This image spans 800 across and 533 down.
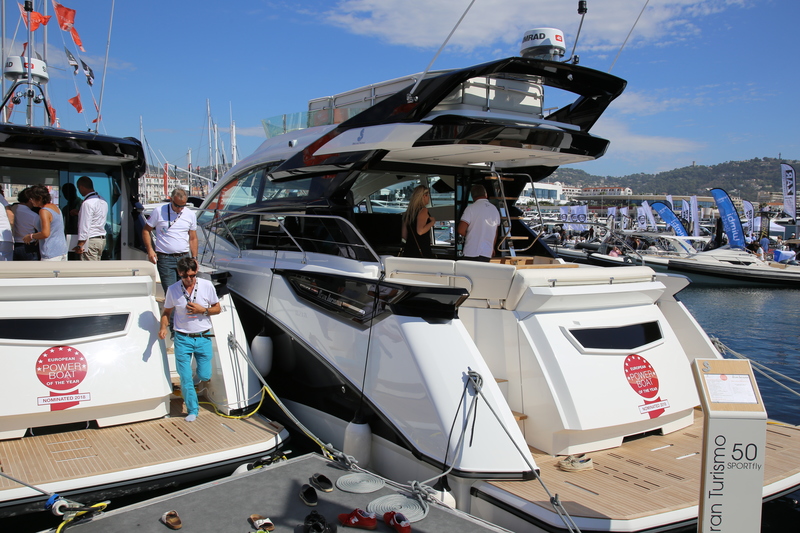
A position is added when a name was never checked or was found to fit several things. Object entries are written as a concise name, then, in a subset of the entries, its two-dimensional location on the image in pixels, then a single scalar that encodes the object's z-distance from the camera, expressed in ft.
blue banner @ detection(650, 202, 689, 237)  108.88
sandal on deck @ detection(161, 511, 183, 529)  10.25
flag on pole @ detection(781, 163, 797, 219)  95.79
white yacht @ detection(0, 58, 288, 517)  12.20
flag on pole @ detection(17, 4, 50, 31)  33.58
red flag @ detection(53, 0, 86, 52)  33.33
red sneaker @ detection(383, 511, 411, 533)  10.07
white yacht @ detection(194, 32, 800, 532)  11.84
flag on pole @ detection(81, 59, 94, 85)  38.17
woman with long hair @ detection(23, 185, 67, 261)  19.26
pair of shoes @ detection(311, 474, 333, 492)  11.64
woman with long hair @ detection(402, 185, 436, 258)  17.83
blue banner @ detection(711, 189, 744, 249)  87.45
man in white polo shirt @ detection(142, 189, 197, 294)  19.21
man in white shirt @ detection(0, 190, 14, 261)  19.38
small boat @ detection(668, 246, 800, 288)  74.33
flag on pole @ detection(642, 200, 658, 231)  142.10
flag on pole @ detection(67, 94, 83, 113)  41.01
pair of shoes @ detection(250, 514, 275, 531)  10.28
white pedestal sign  8.88
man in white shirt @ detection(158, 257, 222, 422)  15.31
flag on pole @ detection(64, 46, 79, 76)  37.63
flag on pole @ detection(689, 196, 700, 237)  115.96
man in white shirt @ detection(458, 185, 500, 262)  17.87
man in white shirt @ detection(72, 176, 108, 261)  21.50
